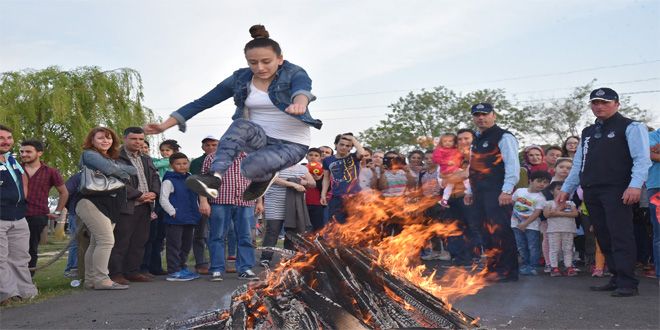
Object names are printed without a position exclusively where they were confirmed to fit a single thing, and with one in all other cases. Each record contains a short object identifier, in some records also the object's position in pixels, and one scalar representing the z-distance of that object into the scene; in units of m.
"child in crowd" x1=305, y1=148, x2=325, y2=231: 11.08
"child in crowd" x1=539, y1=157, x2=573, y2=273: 9.44
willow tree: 27.86
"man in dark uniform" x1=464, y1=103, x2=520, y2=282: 8.02
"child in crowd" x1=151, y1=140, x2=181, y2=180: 10.89
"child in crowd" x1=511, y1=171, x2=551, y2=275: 9.40
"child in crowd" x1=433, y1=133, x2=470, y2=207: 9.41
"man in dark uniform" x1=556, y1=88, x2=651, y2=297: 6.87
